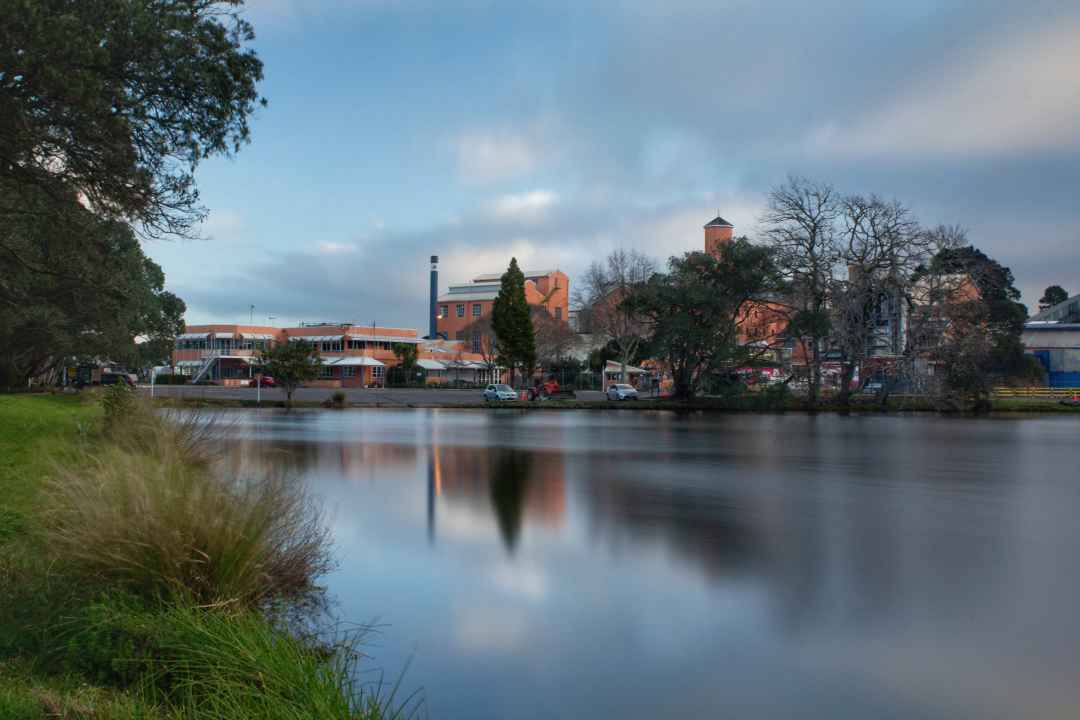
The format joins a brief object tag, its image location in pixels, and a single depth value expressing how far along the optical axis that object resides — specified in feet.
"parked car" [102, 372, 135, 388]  225.15
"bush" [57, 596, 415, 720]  15.94
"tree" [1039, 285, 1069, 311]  385.09
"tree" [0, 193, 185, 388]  60.64
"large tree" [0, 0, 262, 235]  43.21
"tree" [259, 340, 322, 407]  178.09
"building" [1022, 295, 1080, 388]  220.23
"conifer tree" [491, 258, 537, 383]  224.12
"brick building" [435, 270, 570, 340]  353.51
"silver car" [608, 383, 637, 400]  202.49
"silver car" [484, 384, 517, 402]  193.06
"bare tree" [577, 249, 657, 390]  244.22
